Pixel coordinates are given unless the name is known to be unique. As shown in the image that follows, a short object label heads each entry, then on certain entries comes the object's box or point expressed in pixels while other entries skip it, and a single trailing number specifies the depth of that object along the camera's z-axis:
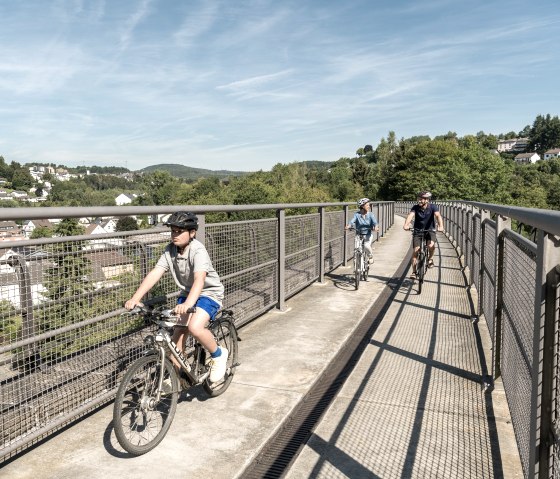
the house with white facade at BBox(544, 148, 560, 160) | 179.51
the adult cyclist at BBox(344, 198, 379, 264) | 9.84
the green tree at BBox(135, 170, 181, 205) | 153.12
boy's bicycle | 3.21
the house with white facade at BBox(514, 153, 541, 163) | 184.12
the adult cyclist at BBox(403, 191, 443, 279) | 9.34
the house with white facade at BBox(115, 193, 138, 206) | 187.23
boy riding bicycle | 3.61
